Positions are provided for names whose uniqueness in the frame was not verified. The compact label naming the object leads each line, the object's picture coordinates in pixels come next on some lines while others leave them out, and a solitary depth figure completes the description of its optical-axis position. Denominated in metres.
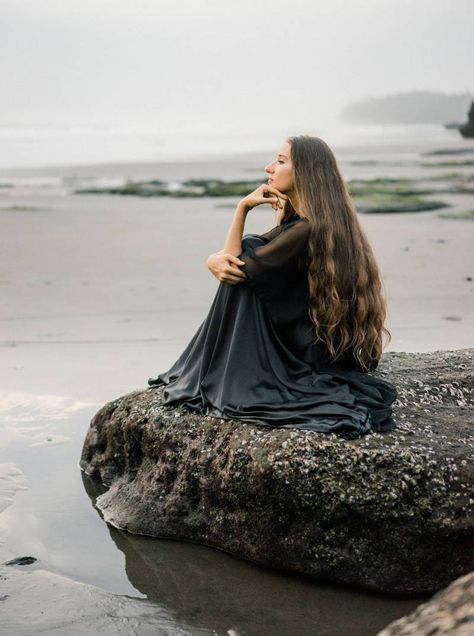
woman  5.30
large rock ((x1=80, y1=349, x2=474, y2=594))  4.67
